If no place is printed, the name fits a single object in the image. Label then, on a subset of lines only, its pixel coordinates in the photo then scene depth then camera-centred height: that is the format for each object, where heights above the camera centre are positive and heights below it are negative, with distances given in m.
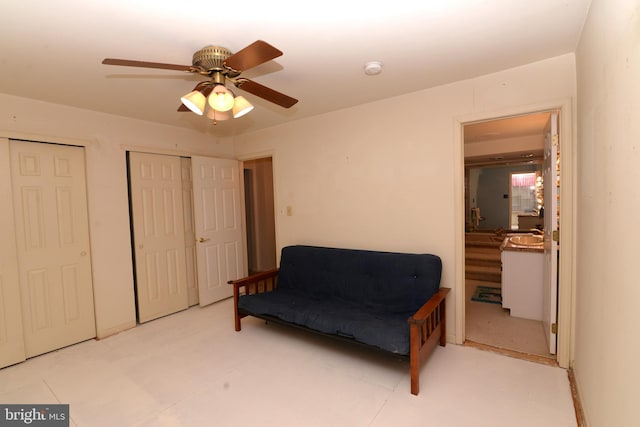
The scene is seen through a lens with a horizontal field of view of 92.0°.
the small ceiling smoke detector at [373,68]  2.17 +0.95
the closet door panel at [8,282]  2.53 -0.59
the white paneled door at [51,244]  2.67 -0.32
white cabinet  3.19 -0.90
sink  3.47 -0.52
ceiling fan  1.53 +0.71
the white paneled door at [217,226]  3.81 -0.27
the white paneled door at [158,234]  3.40 -0.32
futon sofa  2.22 -0.90
